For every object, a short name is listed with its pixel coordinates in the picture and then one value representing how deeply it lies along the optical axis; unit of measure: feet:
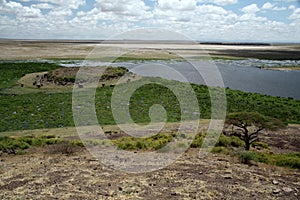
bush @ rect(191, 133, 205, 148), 44.14
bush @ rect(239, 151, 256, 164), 35.76
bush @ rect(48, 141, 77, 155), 38.99
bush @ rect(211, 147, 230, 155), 40.60
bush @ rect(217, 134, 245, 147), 45.65
